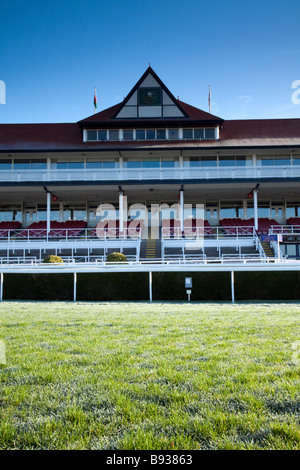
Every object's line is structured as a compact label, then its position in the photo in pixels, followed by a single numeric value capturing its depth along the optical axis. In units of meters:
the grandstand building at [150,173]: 28.22
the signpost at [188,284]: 14.58
